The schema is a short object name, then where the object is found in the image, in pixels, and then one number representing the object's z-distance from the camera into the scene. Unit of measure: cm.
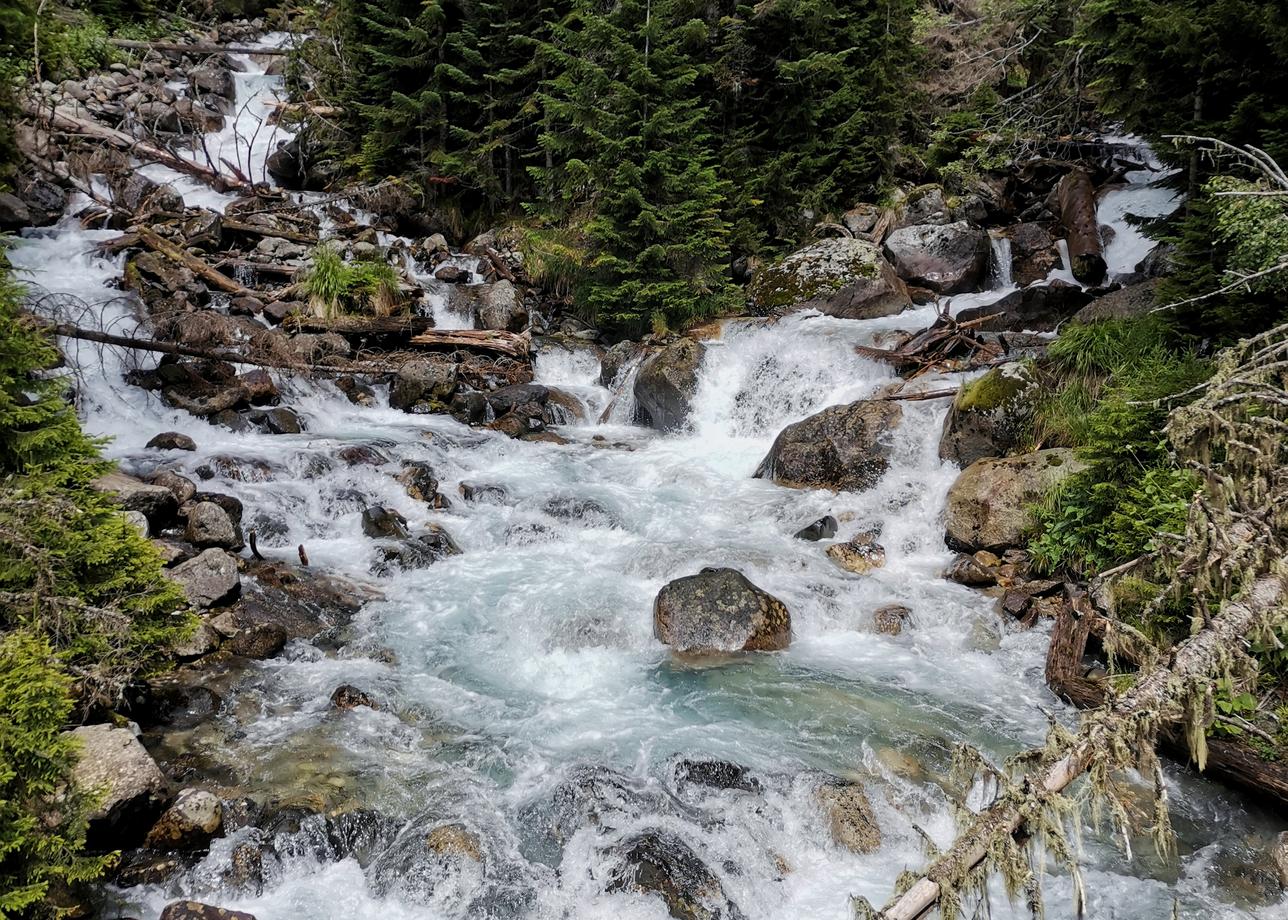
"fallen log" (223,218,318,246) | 1719
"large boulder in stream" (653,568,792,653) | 748
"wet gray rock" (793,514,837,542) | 973
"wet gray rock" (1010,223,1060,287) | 1616
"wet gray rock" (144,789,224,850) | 451
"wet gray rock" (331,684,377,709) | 625
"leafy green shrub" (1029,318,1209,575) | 709
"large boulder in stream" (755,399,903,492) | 1090
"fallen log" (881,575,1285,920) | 234
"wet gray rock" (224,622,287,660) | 685
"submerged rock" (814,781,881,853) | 495
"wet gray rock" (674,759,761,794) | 541
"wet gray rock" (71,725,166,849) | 430
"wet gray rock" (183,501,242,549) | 823
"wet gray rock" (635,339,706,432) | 1398
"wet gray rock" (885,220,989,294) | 1636
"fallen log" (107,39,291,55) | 2356
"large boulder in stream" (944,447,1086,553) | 873
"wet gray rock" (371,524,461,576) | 888
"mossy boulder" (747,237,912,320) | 1575
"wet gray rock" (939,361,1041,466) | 998
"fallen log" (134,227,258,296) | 1485
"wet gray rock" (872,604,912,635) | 789
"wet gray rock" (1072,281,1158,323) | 1109
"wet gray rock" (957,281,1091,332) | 1392
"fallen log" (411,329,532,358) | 1570
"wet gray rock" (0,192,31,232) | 1451
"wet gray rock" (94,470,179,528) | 794
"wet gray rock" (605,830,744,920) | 438
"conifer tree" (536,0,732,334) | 1568
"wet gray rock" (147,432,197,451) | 1045
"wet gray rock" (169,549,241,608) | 715
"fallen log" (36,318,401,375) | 948
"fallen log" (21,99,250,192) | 1802
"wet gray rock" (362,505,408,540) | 955
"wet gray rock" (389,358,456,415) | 1405
